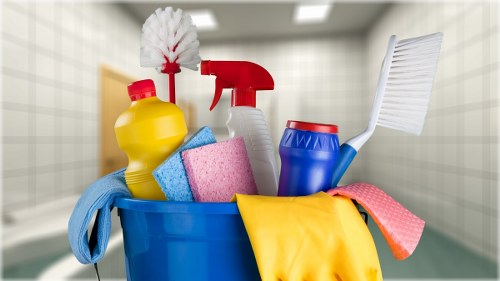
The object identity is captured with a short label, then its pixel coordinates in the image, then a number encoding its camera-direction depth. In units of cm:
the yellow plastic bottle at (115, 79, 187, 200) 28
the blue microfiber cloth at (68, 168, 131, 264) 29
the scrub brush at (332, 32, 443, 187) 31
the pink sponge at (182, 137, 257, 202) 29
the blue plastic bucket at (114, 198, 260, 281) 26
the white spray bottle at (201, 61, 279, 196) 35
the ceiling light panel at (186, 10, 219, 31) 277
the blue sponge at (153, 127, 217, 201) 27
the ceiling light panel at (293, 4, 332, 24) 274
